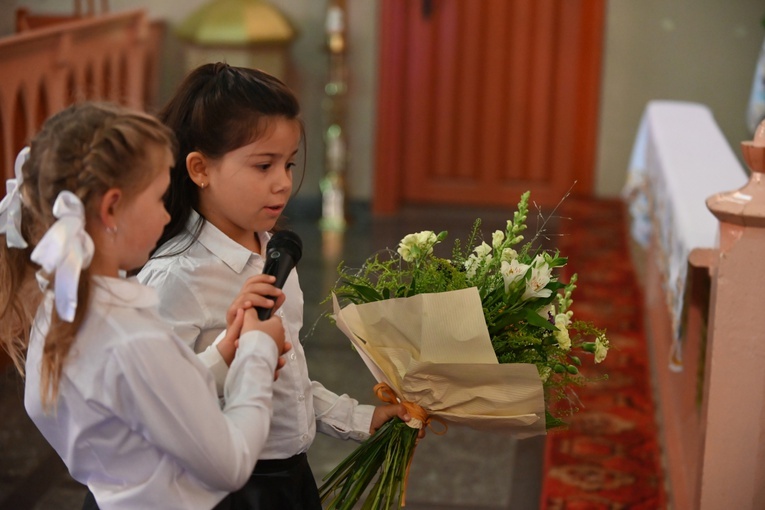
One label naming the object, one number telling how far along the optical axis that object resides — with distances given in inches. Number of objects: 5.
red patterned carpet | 245.0
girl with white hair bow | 100.2
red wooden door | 546.3
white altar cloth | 225.5
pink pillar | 156.9
